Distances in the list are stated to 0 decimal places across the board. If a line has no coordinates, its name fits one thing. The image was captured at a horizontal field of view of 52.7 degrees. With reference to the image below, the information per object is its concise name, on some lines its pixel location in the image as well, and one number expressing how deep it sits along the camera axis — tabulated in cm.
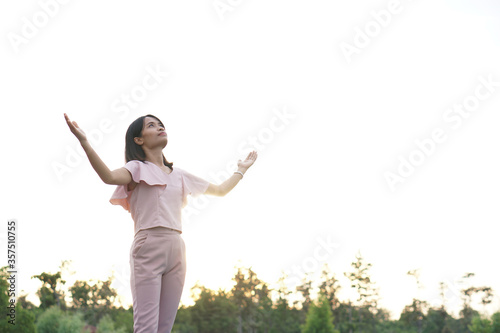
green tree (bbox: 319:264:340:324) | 5044
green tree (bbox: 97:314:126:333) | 3831
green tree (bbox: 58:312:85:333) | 3148
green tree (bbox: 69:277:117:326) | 4669
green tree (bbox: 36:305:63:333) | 3231
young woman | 290
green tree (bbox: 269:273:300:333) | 5244
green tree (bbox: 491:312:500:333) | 3993
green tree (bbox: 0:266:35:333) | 2422
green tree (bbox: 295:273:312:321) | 5366
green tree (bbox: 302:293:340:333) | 3853
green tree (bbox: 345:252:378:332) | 4944
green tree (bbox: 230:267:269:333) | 5356
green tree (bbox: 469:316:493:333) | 4009
